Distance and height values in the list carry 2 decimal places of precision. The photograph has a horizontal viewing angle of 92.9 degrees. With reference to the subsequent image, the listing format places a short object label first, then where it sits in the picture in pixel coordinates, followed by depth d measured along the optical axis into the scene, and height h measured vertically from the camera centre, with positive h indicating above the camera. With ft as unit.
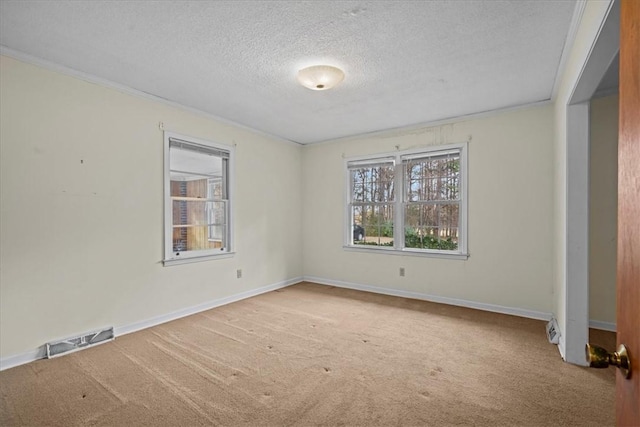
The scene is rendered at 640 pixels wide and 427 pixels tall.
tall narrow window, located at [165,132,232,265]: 11.98 +0.61
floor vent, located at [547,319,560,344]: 9.57 -3.89
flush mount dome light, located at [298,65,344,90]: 8.71 +4.04
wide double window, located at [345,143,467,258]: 13.97 +0.60
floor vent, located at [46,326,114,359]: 8.71 -3.91
